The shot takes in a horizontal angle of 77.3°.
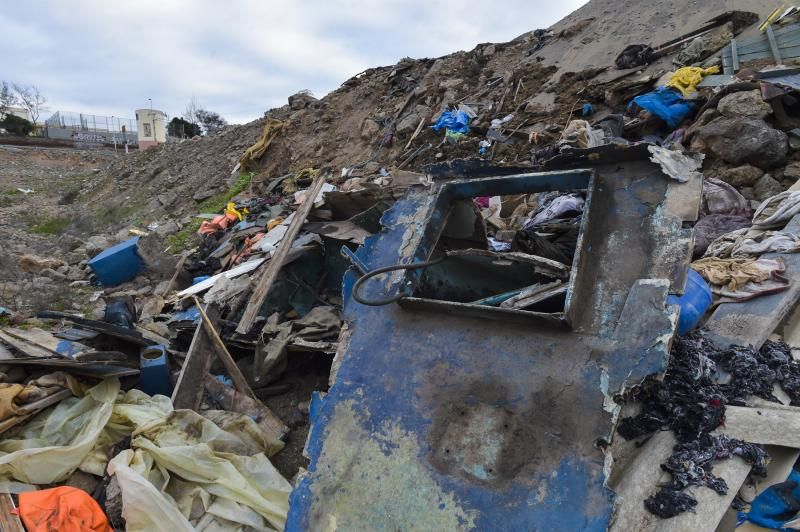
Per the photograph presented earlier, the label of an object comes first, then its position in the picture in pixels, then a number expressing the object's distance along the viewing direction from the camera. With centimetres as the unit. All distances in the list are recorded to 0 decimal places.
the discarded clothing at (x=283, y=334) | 387
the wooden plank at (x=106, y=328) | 382
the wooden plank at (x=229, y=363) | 375
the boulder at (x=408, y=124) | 977
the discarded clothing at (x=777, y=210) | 319
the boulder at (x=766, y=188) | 414
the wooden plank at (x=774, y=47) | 600
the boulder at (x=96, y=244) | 893
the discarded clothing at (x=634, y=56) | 764
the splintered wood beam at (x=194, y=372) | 346
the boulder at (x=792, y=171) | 414
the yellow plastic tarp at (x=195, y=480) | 241
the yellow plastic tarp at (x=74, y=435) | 264
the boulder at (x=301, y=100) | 1401
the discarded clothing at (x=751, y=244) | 288
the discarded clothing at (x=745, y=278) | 261
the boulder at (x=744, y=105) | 460
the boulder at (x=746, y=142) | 434
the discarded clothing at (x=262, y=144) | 1189
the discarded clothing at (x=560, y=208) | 408
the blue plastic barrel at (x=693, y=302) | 235
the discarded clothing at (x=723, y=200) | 389
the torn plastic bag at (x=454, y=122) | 859
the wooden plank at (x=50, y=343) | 356
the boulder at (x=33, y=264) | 775
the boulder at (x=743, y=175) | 432
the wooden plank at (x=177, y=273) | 619
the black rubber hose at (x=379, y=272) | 219
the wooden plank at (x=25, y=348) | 329
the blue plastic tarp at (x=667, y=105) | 550
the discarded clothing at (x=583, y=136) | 539
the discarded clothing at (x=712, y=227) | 355
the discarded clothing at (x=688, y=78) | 588
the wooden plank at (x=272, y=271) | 415
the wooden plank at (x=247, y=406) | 346
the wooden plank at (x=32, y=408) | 282
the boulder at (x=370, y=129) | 1062
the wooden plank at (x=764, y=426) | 186
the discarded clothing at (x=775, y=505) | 182
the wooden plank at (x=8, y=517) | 229
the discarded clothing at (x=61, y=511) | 233
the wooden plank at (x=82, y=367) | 313
